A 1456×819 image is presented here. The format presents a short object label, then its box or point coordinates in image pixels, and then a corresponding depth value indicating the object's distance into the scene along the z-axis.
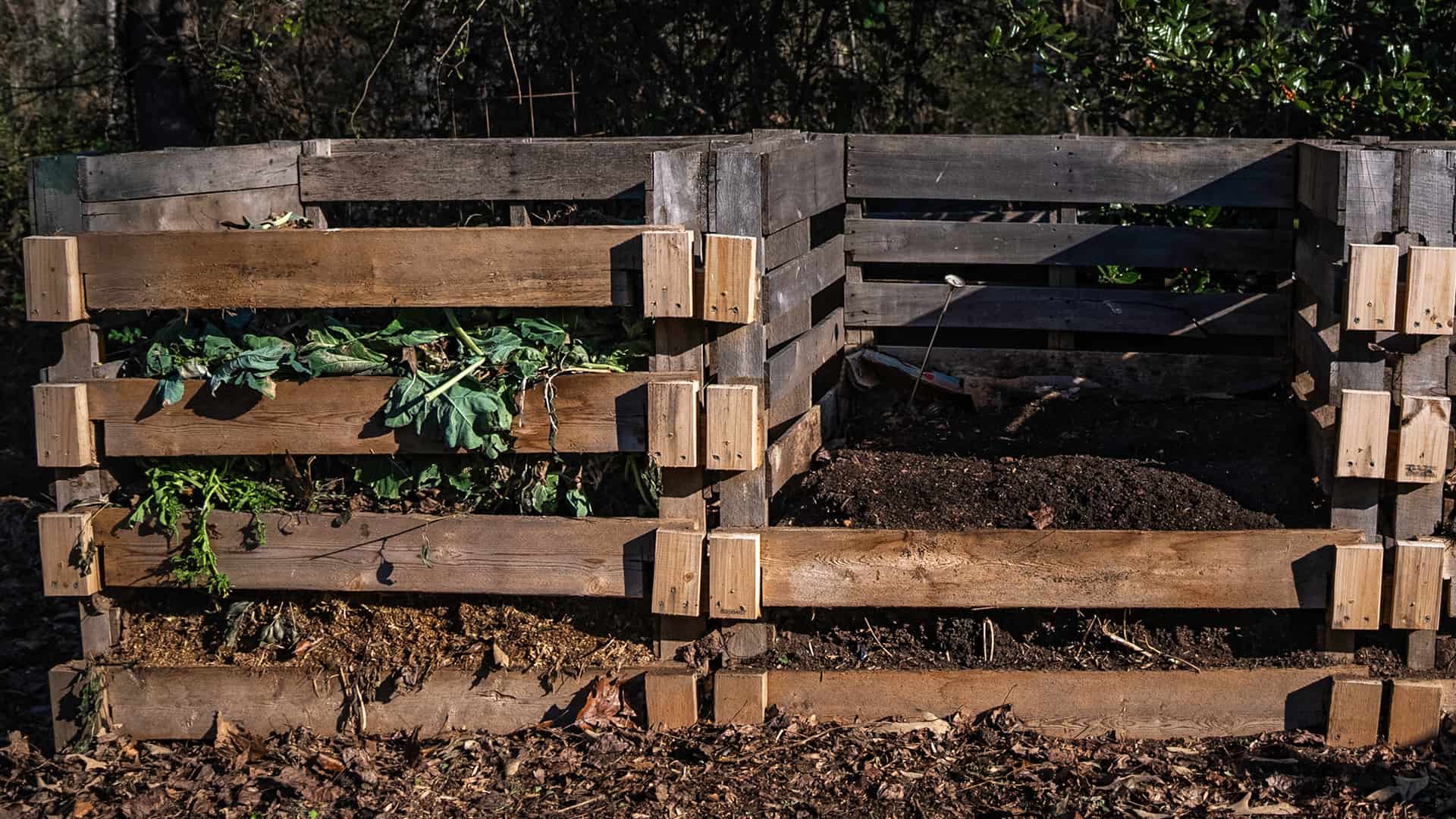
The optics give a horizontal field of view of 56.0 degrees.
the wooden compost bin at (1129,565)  4.46
